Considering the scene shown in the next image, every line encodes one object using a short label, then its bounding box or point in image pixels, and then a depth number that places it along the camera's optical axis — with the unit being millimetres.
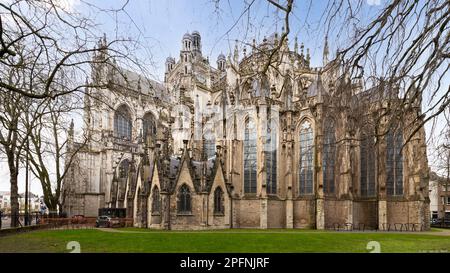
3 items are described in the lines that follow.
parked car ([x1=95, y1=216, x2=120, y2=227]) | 31131
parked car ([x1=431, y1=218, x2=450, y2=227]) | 36512
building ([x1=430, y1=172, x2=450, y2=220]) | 48706
